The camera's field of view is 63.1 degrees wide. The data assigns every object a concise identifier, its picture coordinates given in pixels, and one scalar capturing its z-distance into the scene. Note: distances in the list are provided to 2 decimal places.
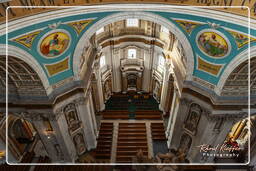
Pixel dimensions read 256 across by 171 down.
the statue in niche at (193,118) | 14.49
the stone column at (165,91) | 20.31
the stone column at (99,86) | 19.79
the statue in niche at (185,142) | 16.48
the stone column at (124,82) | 25.65
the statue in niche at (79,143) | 16.74
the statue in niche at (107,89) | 25.33
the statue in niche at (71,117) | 14.66
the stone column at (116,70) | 22.36
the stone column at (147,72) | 22.90
